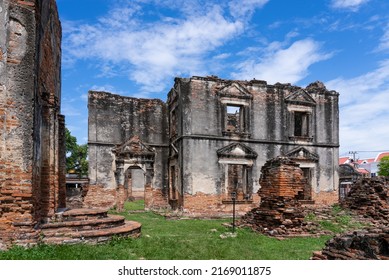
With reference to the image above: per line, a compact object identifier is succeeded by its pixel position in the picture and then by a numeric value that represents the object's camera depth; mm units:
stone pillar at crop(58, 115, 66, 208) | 10594
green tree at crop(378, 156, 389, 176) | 38700
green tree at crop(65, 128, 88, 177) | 38656
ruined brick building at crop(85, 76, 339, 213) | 16562
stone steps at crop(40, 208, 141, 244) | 7387
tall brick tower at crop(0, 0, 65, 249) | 6879
